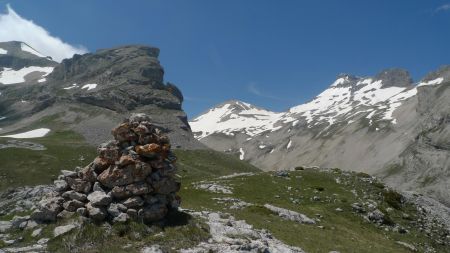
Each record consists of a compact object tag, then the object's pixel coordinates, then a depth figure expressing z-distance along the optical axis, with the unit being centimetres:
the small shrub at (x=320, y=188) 6181
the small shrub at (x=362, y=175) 7182
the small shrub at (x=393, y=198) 6008
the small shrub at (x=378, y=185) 6619
